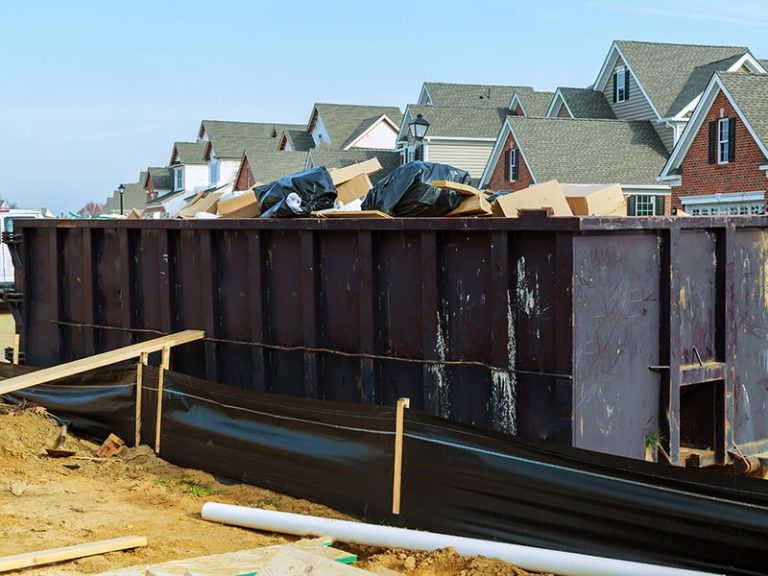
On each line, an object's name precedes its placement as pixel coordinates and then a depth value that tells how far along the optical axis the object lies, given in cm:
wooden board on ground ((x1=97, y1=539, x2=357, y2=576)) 546
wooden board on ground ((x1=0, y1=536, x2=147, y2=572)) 582
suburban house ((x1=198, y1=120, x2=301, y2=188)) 6444
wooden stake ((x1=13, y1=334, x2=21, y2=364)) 1181
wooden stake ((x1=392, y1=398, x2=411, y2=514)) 650
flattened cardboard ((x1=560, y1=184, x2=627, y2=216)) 785
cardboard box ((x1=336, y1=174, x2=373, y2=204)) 992
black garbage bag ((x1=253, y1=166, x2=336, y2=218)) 894
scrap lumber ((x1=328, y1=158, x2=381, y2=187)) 979
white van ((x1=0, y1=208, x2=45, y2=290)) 2831
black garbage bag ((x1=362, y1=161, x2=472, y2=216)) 757
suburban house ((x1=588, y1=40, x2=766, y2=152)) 4088
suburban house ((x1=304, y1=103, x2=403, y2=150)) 5919
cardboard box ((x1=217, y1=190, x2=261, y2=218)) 933
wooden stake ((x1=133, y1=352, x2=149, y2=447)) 895
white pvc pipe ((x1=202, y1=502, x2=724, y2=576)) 514
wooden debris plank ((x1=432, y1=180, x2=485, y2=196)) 741
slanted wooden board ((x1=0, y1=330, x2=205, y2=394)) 906
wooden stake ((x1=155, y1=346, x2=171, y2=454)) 862
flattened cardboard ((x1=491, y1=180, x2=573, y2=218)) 748
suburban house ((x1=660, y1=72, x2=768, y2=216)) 3148
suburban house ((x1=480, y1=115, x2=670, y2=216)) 3828
